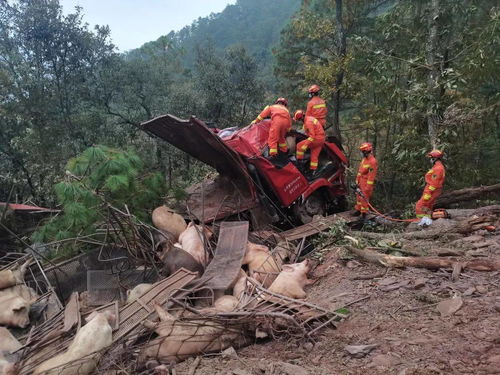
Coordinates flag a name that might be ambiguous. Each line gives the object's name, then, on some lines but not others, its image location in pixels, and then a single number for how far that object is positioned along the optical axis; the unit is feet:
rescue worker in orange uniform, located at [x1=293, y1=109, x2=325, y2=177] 23.70
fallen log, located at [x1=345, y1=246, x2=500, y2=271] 13.97
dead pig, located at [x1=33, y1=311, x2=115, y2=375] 11.14
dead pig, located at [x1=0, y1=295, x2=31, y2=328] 14.88
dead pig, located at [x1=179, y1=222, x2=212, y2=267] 18.12
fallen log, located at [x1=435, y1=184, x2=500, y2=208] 25.65
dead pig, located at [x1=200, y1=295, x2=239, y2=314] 13.19
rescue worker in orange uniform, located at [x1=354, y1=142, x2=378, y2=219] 25.53
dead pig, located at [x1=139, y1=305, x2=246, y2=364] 11.44
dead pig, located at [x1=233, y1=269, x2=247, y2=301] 14.87
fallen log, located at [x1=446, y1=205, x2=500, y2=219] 21.77
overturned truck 20.77
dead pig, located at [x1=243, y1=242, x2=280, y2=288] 16.29
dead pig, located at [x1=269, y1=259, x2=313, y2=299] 14.52
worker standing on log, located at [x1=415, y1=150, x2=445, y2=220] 23.76
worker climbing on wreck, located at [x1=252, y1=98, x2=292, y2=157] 22.41
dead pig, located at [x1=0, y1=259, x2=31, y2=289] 15.86
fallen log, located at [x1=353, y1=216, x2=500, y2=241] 18.94
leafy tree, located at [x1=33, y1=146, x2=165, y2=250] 18.28
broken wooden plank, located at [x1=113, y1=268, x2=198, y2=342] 12.95
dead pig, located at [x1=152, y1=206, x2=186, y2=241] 20.34
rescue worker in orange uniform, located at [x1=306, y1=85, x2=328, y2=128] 26.13
